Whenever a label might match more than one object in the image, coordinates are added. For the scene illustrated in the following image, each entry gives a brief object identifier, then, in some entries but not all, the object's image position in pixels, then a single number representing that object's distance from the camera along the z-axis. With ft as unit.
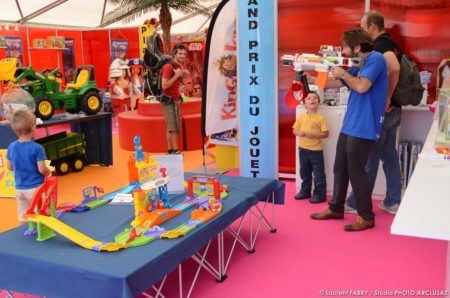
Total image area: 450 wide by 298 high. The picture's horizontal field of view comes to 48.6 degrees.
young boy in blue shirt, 10.52
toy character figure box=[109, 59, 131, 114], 36.47
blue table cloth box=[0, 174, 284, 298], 6.96
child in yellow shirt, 15.11
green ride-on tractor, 19.30
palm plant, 31.68
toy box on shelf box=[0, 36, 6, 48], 34.69
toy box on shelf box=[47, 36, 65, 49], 39.09
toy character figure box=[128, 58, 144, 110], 37.09
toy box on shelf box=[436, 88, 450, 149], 8.85
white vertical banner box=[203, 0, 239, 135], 17.94
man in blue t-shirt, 11.33
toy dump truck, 19.19
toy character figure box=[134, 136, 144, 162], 10.30
